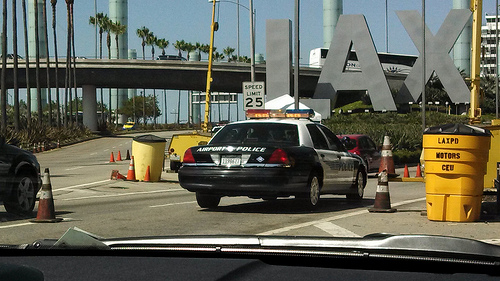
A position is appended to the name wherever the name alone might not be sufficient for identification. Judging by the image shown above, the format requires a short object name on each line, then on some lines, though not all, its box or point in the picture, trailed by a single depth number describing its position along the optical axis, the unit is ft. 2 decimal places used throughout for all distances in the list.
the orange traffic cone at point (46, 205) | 36.37
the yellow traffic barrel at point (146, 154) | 70.23
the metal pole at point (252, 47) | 131.95
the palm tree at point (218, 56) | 518.95
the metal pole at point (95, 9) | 352.49
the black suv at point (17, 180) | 38.45
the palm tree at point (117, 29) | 373.44
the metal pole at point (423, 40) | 137.79
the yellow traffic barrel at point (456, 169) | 35.58
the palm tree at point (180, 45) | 480.23
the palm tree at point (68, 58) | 238.89
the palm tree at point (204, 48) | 478.18
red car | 85.51
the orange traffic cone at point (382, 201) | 40.73
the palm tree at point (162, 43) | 449.68
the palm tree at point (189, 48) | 481.87
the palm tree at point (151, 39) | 437.58
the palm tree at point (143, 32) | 435.94
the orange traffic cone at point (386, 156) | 55.16
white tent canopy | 114.62
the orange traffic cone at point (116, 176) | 72.08
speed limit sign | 91.81
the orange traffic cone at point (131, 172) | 69.51
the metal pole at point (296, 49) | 93.82
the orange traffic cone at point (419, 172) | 78.95
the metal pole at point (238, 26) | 259.29
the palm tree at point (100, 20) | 363.99
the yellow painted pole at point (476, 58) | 94.68
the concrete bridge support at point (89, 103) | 270.87
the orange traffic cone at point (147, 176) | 70.06
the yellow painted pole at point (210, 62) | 130.52
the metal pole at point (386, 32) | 386.73
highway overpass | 249.55
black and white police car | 39.17
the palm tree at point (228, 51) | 552.00
